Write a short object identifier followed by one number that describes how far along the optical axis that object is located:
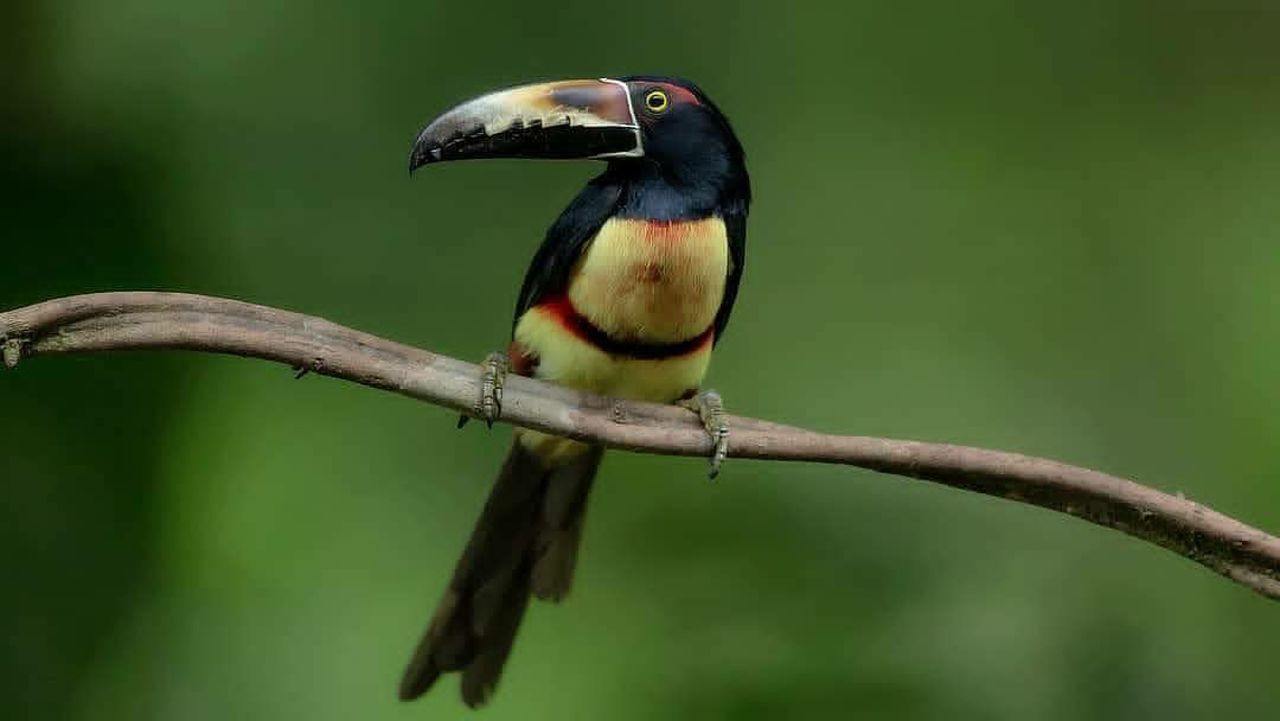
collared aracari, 6.14
